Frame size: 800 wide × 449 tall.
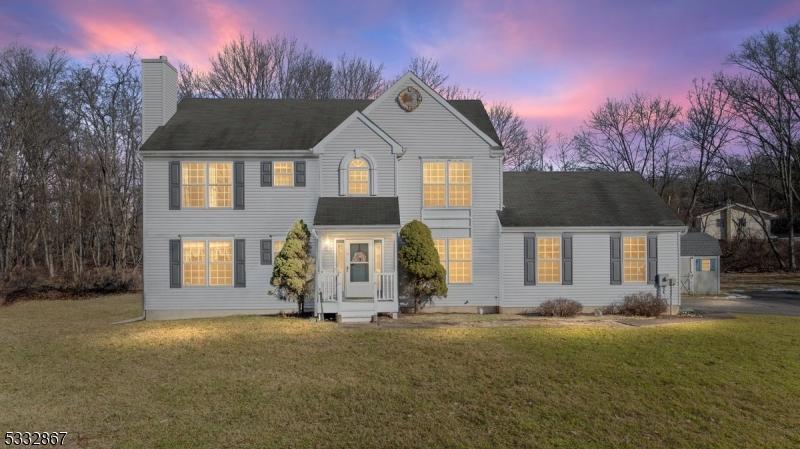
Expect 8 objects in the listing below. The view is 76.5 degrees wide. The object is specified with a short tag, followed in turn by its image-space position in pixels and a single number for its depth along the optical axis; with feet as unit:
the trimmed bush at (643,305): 53.21
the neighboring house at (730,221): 164.54
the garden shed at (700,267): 79.92
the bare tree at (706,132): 131.44
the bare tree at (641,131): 141.90
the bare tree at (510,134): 141.18
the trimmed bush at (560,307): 53.21
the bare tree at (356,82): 135.23
